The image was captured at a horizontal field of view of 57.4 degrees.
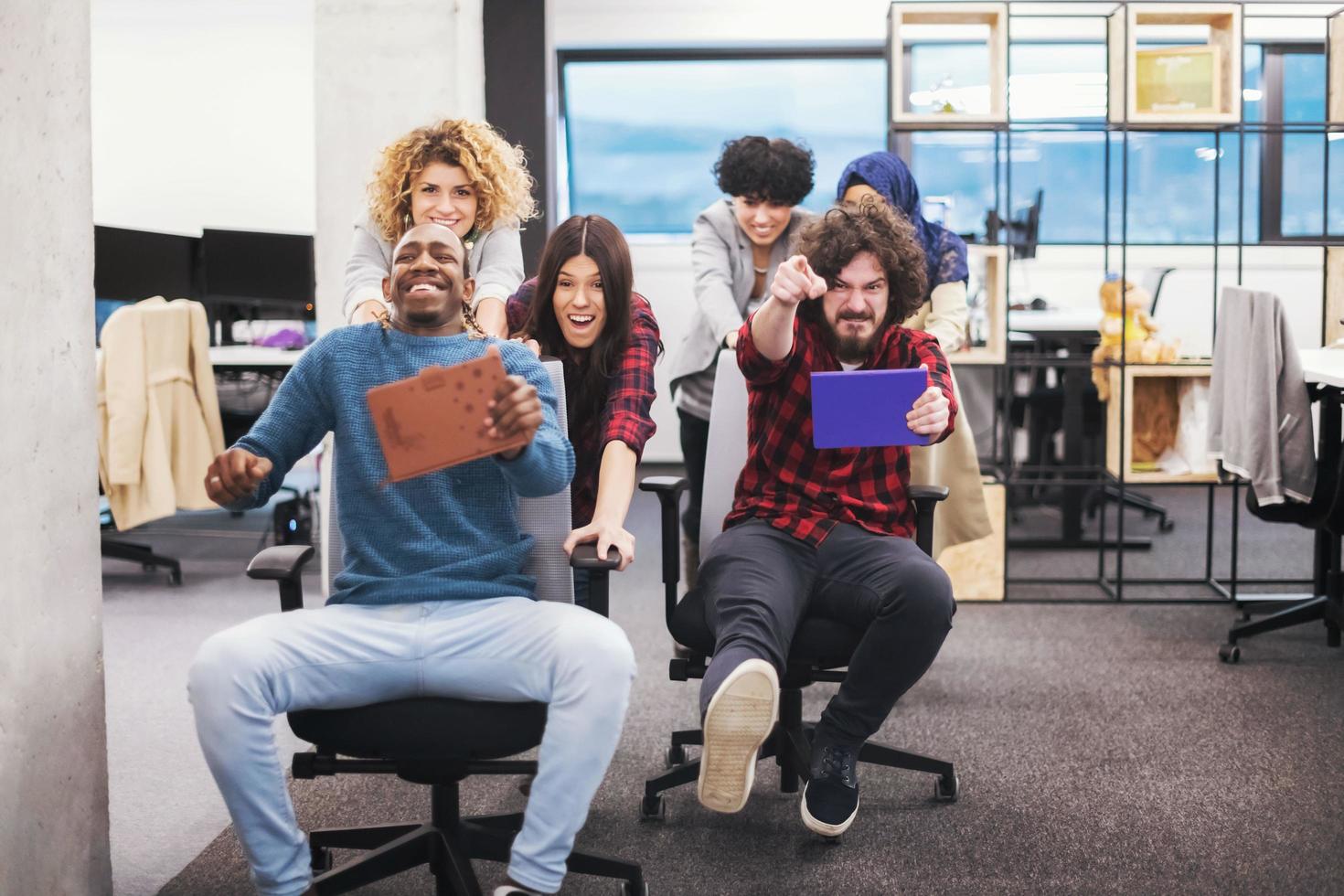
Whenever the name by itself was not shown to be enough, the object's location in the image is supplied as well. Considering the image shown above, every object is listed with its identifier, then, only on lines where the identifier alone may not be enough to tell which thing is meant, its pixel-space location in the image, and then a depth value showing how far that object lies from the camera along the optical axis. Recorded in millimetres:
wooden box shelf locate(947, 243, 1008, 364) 4008
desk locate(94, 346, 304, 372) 4574
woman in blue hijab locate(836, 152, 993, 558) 2945
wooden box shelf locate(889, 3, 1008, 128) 3904
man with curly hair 1976
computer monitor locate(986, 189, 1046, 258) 5617
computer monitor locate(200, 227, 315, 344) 5430
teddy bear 4102
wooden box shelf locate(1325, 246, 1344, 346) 4078
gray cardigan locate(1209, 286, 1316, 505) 3314
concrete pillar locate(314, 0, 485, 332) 3910
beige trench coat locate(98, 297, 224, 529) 4062
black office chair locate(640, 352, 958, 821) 2156
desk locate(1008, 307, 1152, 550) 4945
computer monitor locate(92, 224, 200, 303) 4961
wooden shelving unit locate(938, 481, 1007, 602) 4055
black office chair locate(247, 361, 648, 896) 1723
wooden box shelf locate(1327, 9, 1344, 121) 4043
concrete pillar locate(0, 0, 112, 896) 1696
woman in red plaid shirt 2283
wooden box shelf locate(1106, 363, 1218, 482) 4062
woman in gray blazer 2998
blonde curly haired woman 2438
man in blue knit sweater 1663
